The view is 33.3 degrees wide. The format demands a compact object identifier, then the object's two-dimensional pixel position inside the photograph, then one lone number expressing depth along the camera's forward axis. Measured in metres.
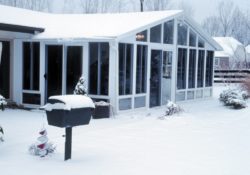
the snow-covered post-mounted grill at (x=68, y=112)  7.01
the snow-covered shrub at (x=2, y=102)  7.88
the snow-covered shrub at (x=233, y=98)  14.97
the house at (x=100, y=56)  13.20
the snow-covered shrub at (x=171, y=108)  12.80
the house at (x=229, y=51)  48.00
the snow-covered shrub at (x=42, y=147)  7.34
